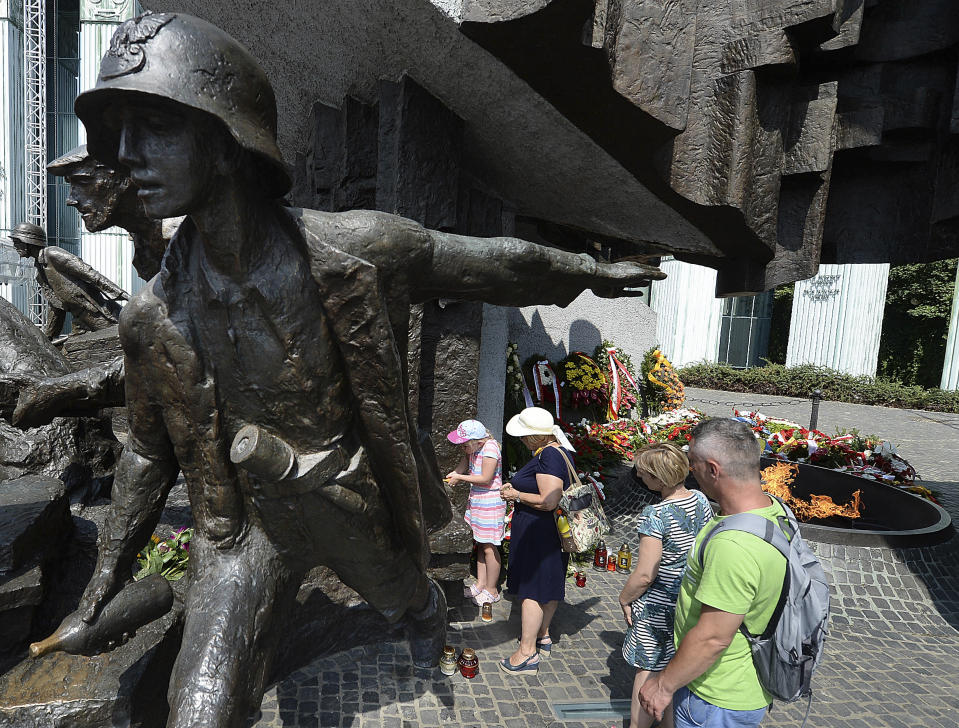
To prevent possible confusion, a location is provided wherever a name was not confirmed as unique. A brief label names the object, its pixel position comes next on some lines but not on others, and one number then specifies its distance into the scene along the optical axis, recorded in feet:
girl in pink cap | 12.68
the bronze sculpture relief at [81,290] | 16.99
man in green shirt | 6.28
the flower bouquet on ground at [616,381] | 28.96
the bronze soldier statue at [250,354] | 5.03
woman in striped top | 9.25
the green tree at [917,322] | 63.10
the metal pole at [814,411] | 30.99
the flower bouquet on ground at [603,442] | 22.31
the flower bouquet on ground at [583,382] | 26.69
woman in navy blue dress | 11.68
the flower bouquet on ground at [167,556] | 12.14
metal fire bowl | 15.42
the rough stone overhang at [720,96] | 7.89
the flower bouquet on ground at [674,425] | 26.47
